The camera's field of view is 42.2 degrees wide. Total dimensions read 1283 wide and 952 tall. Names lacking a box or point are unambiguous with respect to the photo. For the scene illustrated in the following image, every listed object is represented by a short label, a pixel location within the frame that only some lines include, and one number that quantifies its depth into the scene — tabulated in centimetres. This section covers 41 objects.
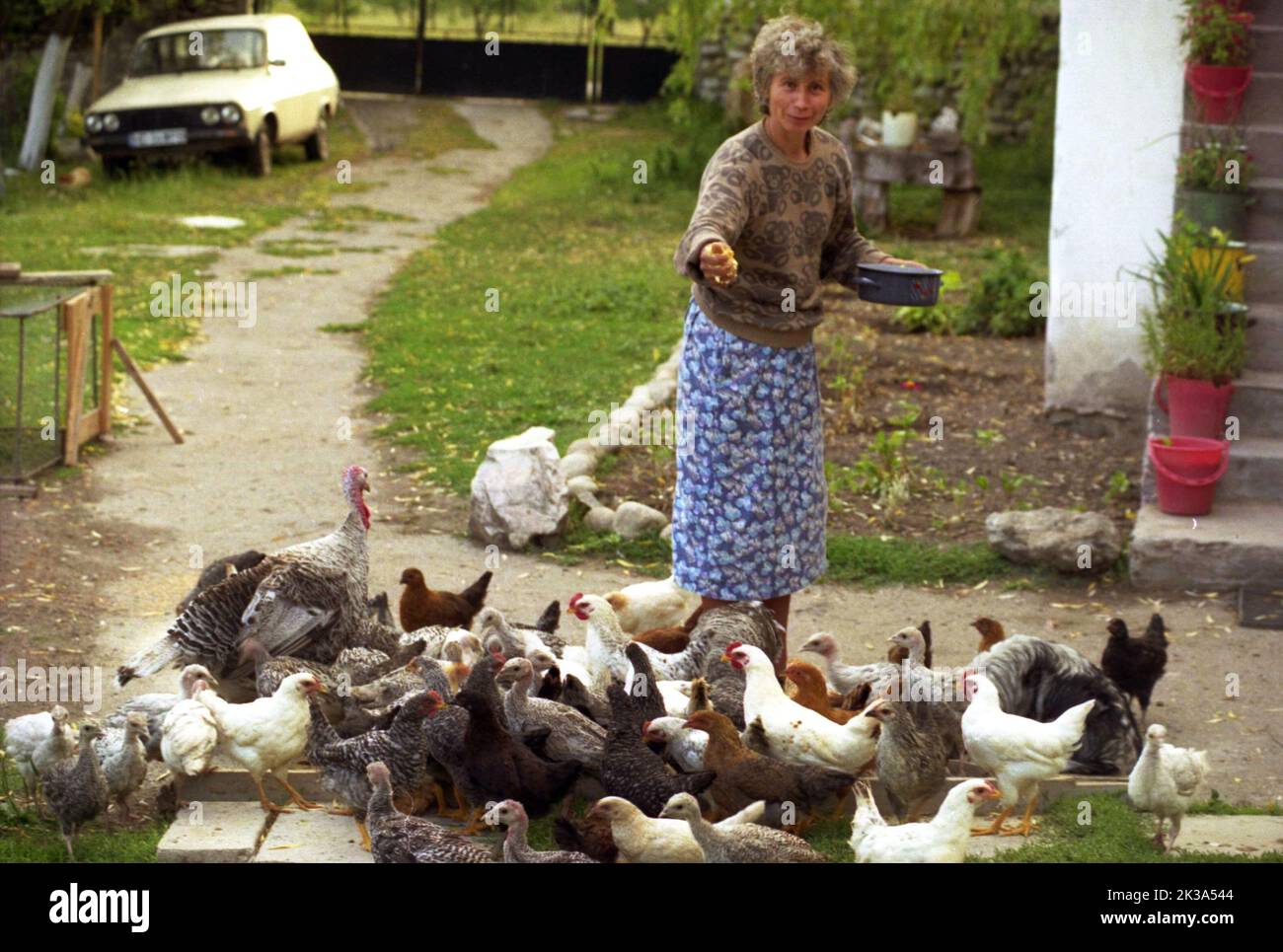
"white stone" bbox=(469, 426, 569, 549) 805
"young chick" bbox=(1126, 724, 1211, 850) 482
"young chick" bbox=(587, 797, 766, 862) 450
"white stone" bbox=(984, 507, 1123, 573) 761
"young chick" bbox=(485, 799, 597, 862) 442
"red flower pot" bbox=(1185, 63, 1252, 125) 909
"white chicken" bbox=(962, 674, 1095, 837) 499
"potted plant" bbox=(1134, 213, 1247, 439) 808
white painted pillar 939
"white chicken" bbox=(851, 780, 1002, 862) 447
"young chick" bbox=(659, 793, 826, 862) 449
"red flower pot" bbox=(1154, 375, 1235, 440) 808
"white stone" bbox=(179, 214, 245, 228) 1752
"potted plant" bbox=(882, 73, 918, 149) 1695
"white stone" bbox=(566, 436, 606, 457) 916
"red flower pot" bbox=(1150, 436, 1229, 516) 775
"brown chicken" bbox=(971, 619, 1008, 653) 614
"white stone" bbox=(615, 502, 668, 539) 810
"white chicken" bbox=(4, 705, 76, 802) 508
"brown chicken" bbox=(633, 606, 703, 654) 622
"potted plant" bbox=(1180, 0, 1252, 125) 898
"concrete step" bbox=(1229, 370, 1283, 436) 827
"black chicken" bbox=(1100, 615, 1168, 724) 603
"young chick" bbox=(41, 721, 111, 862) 488
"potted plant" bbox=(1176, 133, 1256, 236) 888
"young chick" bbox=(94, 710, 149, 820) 505
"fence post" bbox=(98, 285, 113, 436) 969
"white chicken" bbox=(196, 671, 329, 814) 511
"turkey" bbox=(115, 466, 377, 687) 594
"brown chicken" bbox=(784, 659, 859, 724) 547
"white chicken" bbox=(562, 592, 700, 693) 590
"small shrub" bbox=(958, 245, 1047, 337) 1273
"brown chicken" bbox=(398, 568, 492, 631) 675
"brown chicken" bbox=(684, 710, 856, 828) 493
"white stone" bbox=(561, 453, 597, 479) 880
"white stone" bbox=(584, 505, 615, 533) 827
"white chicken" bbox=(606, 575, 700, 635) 676
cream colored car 1723
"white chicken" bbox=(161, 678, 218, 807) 506
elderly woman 542
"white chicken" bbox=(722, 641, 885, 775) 508
